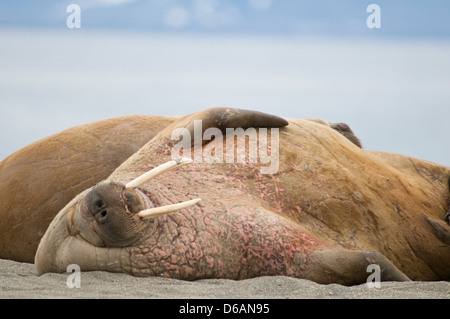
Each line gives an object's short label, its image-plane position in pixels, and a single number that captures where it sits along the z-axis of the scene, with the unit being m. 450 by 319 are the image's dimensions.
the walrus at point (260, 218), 9.59
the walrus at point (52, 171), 13.30
